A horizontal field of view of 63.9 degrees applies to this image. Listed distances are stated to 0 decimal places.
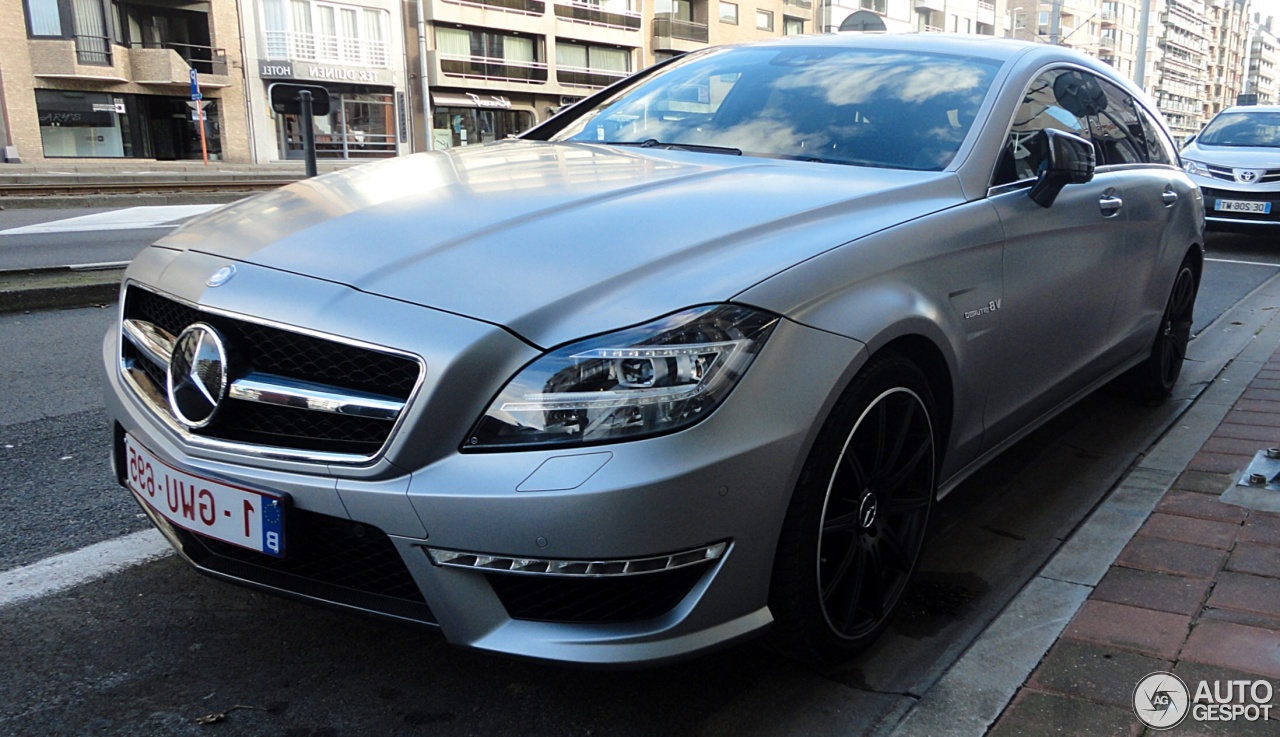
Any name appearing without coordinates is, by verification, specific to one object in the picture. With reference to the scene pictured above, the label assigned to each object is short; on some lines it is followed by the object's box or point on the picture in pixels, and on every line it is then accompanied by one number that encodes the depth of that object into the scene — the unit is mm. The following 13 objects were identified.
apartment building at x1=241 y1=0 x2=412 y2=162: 36312
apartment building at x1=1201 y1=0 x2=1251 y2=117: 126500
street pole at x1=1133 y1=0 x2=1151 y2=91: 23531
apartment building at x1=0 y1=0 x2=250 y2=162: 31406
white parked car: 10852
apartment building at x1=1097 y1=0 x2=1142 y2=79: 92688
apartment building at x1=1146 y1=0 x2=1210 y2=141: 104375
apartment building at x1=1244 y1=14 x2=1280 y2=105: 150375
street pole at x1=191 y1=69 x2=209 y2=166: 30562
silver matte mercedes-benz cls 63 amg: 1817
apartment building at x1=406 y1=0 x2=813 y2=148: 41938
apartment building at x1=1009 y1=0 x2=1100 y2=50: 80250
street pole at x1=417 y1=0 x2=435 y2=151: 40125
